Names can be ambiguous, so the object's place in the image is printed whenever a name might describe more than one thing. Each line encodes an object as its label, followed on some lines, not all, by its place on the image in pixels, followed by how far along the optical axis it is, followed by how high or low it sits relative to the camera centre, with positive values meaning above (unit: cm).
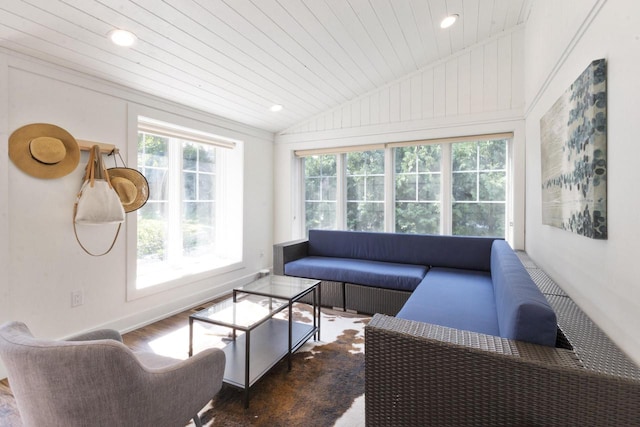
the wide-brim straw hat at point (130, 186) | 246 +21
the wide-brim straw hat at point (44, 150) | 203 +42
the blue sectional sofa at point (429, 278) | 132 -56
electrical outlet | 235 -66
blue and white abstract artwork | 128 +28
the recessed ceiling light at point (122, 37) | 199 +115
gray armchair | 95 -55
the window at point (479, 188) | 339 +28
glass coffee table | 181 -83
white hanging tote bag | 223 +9
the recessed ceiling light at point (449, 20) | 272 +172
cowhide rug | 164 -108
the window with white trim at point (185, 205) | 306 +8
